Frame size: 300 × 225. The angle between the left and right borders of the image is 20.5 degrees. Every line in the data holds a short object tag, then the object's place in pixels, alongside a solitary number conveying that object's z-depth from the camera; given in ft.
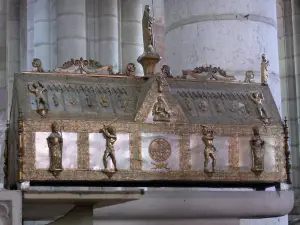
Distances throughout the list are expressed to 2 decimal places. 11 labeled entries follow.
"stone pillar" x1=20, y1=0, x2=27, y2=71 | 83.45
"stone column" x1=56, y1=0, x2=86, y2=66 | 63.26
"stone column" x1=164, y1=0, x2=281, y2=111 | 33.30
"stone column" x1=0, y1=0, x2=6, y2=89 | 87.86
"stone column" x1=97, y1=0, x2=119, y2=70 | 70.28
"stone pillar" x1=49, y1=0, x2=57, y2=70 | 64.28
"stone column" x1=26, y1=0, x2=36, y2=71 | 70.12
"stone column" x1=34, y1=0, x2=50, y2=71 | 64.39
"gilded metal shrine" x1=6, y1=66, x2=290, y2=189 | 25.79
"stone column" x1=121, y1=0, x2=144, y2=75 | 74.59
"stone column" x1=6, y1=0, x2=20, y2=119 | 85.76
